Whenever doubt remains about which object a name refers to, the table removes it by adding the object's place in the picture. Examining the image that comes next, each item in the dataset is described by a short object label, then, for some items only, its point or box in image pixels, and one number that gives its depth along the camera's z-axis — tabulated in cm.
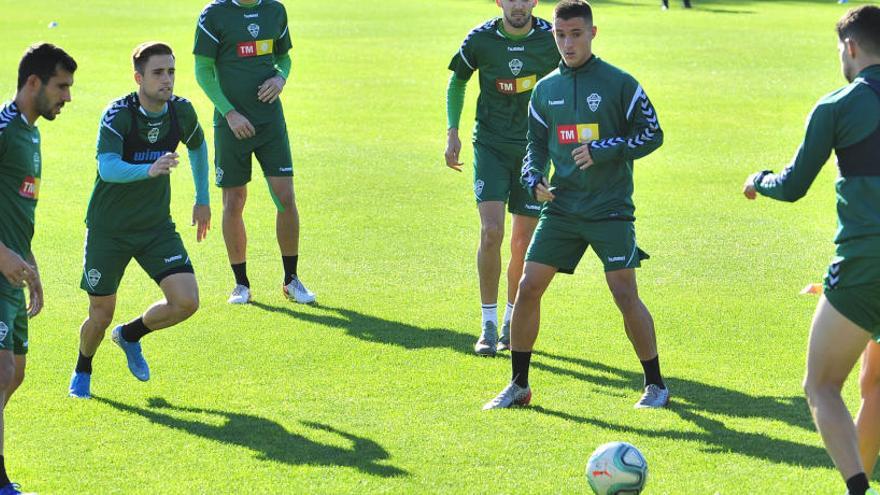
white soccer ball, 1321
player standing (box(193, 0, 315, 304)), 2353
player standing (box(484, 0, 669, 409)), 1659
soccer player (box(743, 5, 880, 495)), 1215
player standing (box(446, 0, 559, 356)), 2055
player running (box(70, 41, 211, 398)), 1739
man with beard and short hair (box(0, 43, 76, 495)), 1374
